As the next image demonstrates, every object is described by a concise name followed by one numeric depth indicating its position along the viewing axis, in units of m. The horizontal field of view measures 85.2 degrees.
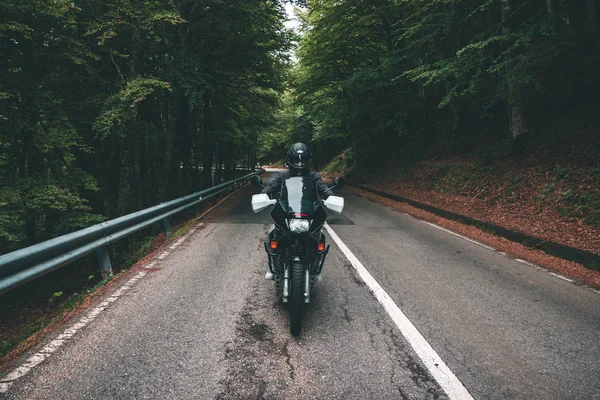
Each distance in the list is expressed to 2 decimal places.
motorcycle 3.35
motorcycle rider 4.13
